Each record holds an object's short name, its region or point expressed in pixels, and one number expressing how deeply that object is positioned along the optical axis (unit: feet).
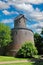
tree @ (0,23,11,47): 87.06
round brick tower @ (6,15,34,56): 94.43
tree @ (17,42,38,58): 85.55
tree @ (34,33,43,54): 125.65
